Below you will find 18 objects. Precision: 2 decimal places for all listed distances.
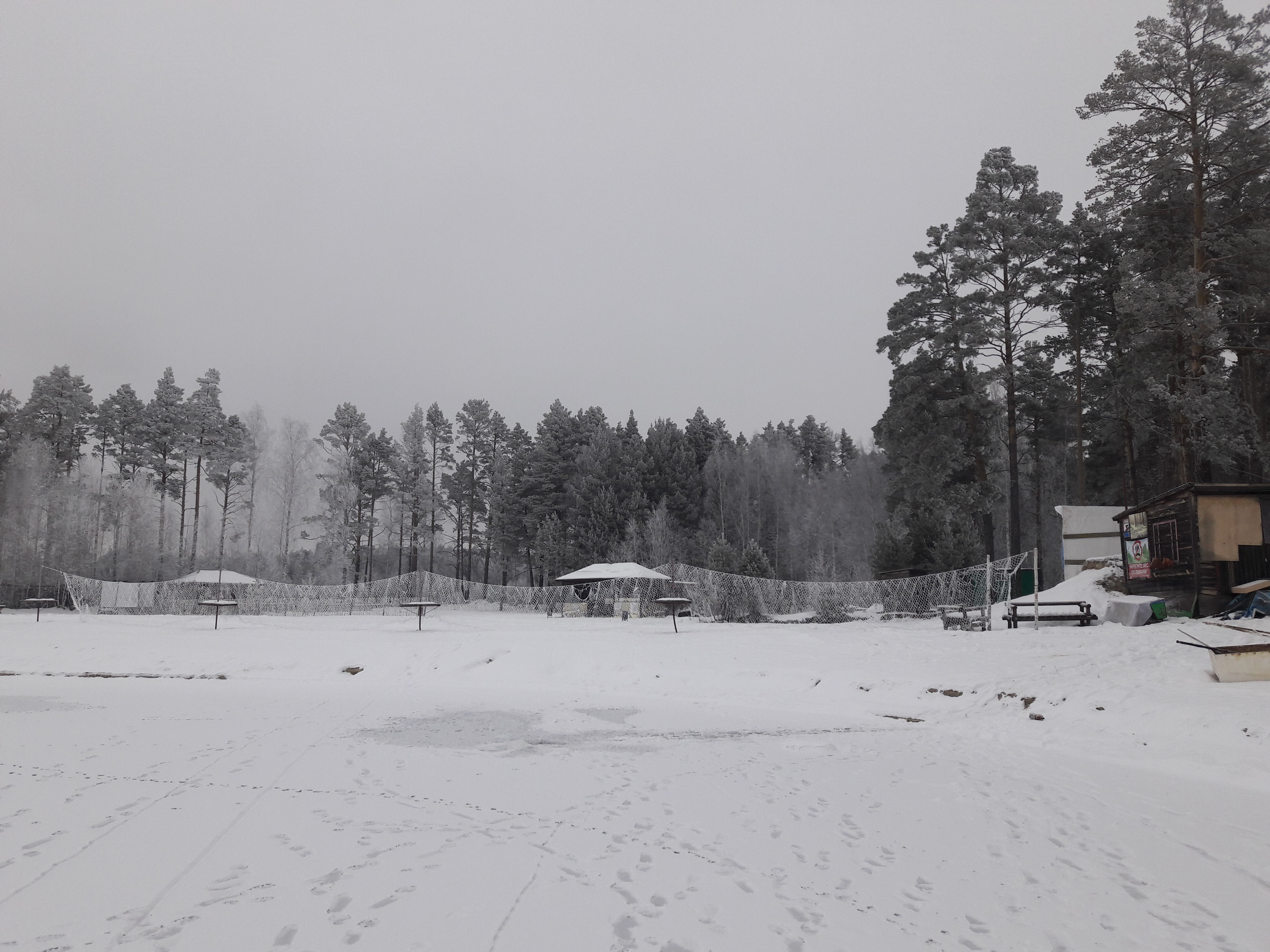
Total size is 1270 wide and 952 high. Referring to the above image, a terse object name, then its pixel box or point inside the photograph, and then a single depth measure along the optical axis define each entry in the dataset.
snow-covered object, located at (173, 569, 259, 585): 26.47
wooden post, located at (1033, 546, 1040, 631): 12.45
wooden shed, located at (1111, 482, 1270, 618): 13.09
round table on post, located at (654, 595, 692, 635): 15.99
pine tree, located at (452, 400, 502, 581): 46.81
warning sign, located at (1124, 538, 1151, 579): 15.51
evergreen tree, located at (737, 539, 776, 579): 21.20
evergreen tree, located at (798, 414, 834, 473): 60.03
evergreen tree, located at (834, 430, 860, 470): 64.06
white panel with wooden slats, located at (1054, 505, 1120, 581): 20.55
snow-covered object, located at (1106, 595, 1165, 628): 12.88
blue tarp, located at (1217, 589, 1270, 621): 9.84
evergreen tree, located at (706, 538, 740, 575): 21.42
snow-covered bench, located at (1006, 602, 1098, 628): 13.26
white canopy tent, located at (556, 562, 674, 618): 24.70
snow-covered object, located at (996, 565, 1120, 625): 15.66
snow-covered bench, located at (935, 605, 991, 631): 13.82
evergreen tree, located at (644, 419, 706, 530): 41.44
